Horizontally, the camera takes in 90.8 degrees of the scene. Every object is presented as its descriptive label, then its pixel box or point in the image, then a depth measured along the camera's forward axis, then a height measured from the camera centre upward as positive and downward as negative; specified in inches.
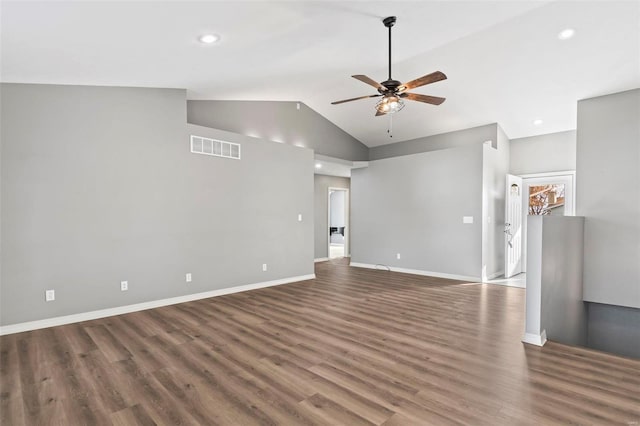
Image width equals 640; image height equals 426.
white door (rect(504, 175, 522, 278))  274.7 -16.7
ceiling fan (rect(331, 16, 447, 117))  133.0 +53.7
